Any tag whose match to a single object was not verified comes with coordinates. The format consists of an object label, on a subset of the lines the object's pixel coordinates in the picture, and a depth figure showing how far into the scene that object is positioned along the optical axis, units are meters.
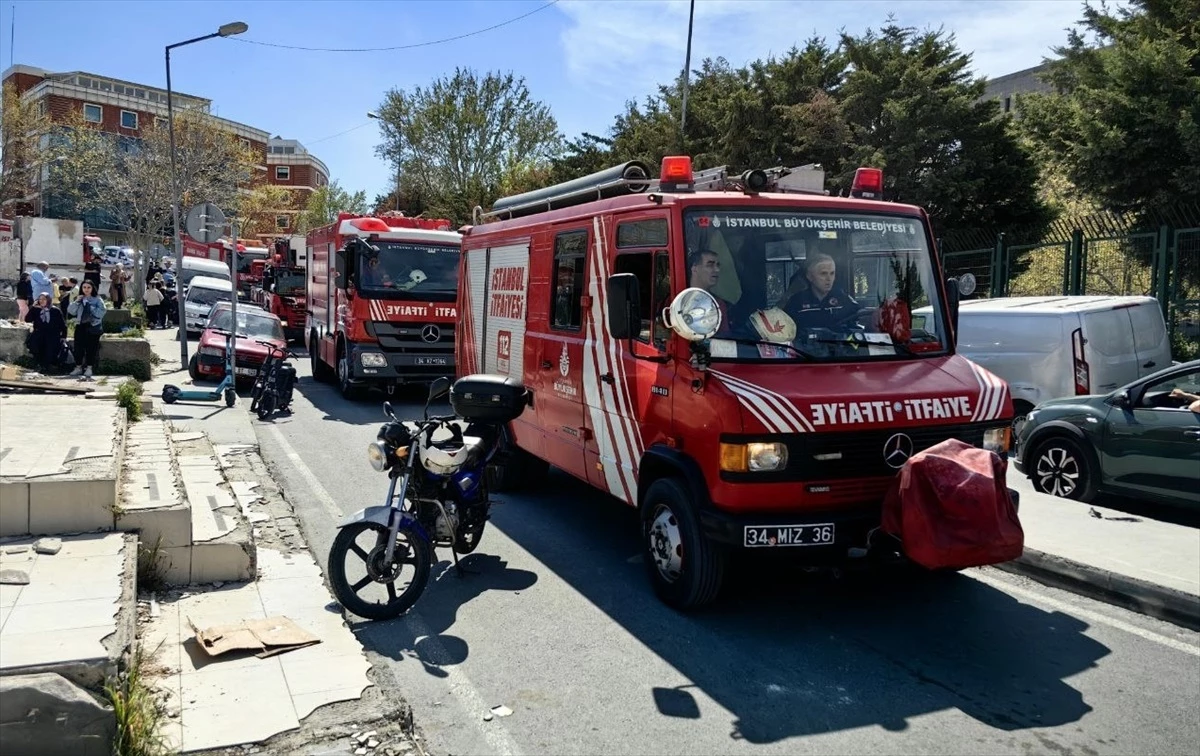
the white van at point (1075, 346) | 10.66
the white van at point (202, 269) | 33.06
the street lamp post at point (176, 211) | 18.77
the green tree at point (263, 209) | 55.78
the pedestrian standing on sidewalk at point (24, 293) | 25.61
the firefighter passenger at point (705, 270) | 5.71
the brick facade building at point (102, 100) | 64.62
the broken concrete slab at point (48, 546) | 5.14
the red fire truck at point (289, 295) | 26.06
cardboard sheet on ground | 4.63
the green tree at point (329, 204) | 63.81
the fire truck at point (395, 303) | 14.12
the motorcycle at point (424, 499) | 5.59
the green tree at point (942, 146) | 20.41
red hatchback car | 15.61
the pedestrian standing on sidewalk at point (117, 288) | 28.11
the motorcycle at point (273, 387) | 13.21
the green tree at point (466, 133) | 43.19
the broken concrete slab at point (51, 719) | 3.42
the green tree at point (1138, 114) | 15.42
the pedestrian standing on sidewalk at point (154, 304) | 28.25
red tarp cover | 4.87
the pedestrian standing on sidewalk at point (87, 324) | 15.00
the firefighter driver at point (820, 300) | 5.77
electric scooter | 13.35
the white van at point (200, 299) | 26.42
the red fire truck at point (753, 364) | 5.20
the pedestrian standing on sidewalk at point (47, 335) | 15.05
